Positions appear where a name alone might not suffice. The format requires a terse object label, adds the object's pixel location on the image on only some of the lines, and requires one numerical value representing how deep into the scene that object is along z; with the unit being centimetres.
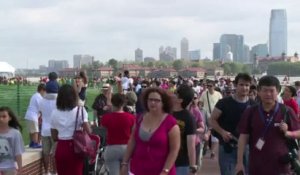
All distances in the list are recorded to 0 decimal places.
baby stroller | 968
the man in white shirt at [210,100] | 1387
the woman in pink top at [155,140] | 587
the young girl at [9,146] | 709
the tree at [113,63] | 12335
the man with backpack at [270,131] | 573
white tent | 6425
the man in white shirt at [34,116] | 1163
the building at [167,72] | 11759
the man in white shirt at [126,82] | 2011
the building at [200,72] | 11654
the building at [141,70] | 12660
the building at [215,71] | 16156
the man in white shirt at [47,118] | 1043
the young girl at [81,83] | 1227
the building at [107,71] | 10846
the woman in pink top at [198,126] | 843
